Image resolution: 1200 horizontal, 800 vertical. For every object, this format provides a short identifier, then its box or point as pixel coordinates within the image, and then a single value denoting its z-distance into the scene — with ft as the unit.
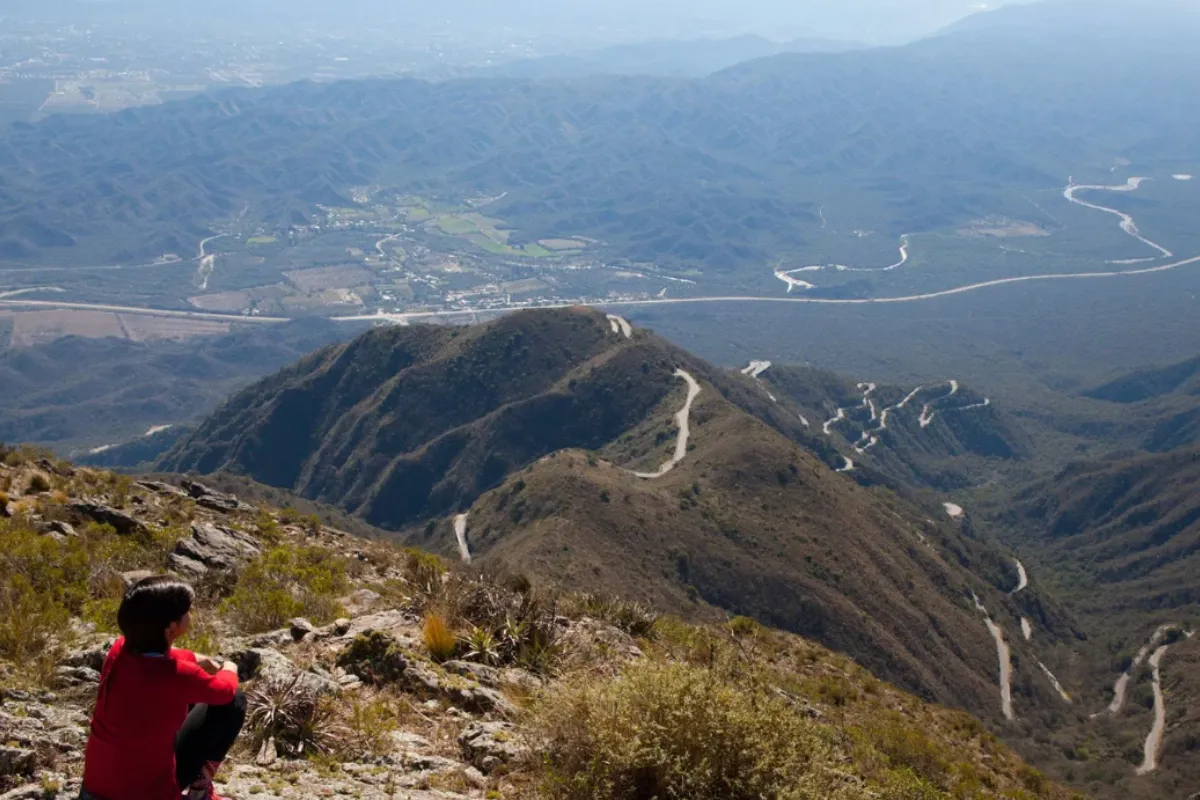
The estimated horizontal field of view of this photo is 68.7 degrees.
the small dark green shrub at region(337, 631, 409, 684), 37.04
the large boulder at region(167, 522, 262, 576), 52.31
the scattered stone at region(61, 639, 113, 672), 33.32
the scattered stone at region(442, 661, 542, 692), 39.01
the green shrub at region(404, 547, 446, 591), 50.16
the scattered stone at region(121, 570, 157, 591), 43.93
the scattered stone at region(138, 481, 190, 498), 83.35
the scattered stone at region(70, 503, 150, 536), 58.63
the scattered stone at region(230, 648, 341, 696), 32.21
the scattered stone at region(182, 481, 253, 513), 82.12
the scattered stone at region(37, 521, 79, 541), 53.26
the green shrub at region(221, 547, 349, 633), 42.65
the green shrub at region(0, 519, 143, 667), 34.16
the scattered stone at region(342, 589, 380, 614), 50.03
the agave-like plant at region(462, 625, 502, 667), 41.27
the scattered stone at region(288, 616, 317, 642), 40.40
